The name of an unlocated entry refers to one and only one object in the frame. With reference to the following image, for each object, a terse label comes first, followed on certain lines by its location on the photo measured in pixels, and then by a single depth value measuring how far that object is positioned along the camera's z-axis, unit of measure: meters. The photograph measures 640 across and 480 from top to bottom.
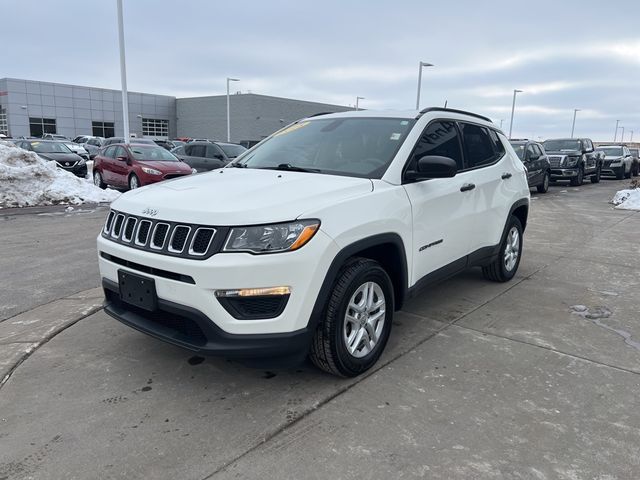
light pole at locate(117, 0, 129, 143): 21.02
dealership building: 57.00
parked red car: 14.30
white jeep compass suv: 2.90
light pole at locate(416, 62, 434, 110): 31.87
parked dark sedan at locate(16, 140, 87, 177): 17.67
